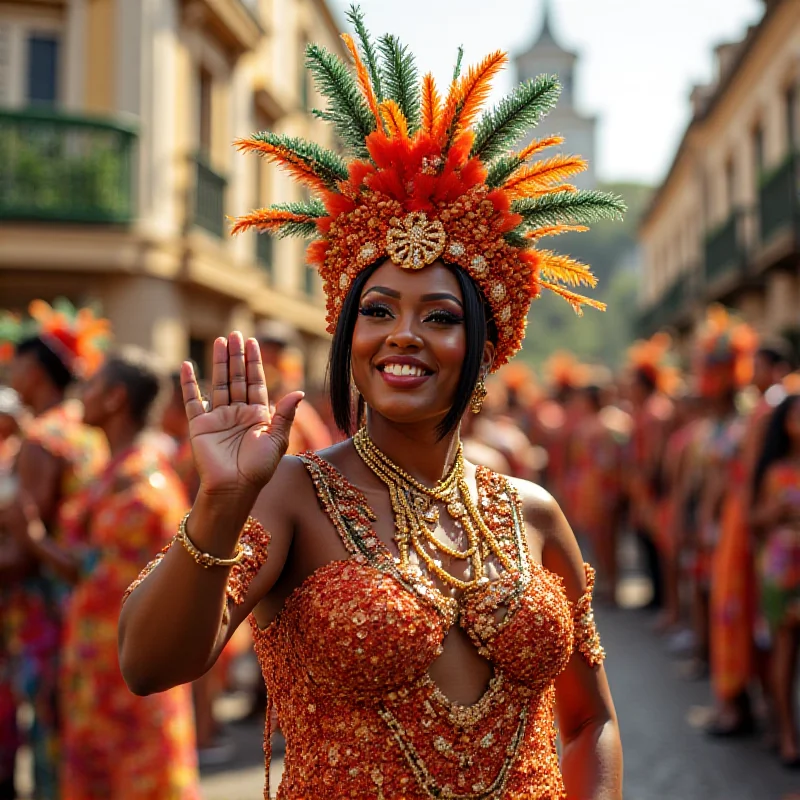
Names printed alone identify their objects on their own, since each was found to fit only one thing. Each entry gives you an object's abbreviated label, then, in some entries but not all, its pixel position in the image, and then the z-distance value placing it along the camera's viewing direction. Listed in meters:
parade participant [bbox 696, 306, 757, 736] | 6.16
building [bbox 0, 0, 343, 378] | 12.91
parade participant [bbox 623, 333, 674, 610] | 9.62
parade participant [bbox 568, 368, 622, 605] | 10.76
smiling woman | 1.83
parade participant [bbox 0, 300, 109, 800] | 4.82
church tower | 58.10
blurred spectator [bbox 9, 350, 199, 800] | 4.22
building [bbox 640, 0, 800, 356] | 16.94
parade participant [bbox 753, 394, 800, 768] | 5.55
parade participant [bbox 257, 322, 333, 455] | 6.14
